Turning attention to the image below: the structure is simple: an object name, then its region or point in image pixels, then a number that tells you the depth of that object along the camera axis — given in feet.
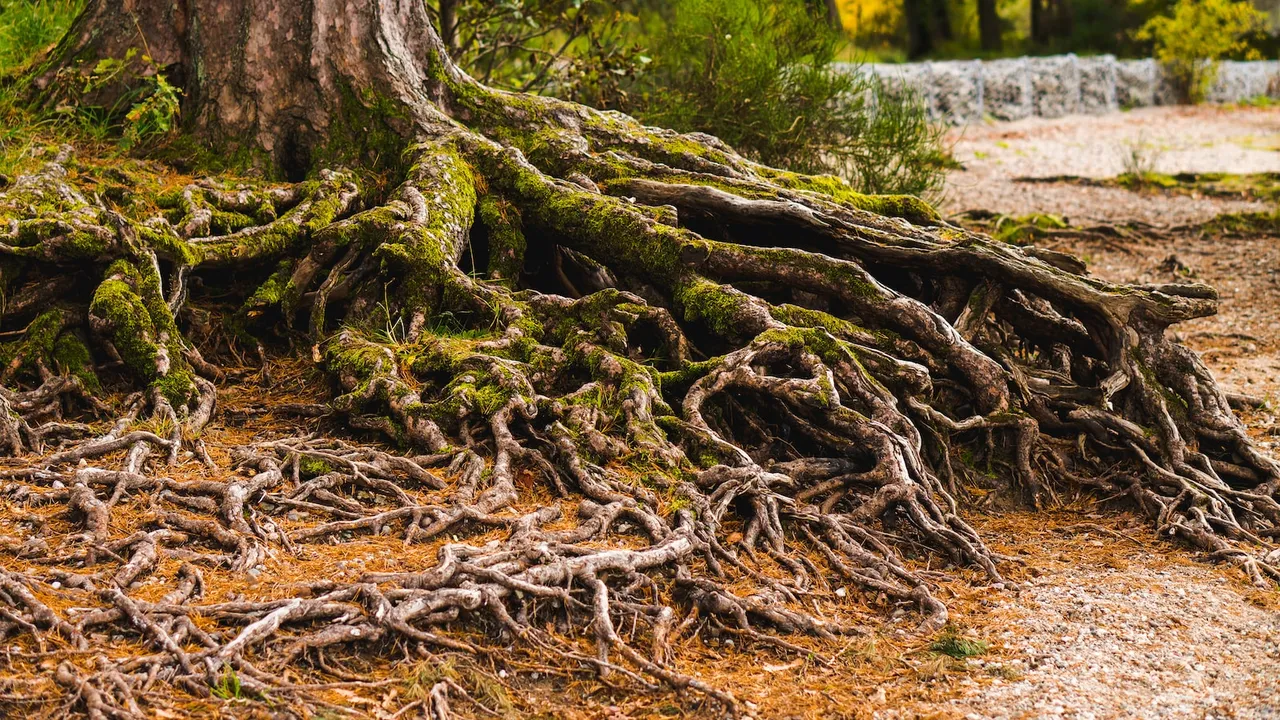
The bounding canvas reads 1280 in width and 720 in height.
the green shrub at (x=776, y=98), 39.37
